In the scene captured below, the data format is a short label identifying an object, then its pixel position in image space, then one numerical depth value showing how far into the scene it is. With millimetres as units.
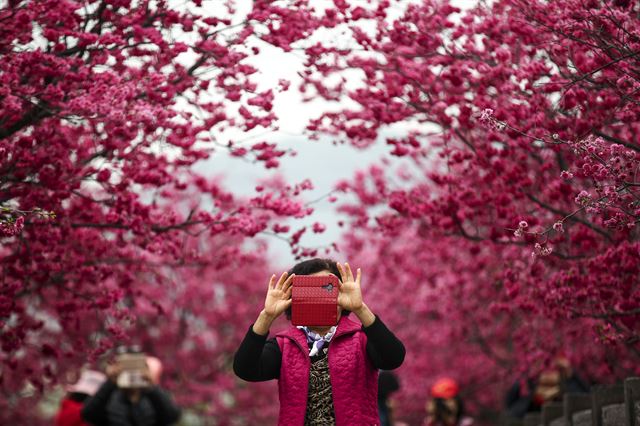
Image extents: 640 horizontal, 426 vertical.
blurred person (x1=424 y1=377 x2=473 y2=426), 23672
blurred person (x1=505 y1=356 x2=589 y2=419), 20328
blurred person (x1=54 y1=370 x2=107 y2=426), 17187
